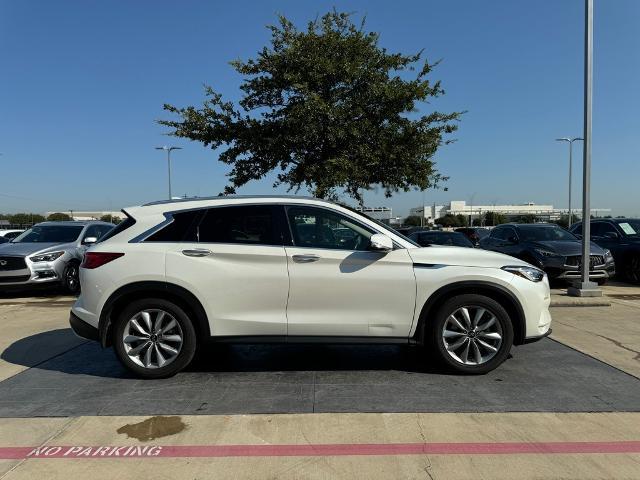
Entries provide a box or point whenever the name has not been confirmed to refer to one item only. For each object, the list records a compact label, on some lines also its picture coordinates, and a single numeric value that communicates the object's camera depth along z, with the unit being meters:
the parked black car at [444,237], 12.34
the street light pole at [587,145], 9.91
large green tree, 13.56
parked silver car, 10.47
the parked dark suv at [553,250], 11.10
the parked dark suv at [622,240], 12.48
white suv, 4.81
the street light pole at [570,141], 39.08
